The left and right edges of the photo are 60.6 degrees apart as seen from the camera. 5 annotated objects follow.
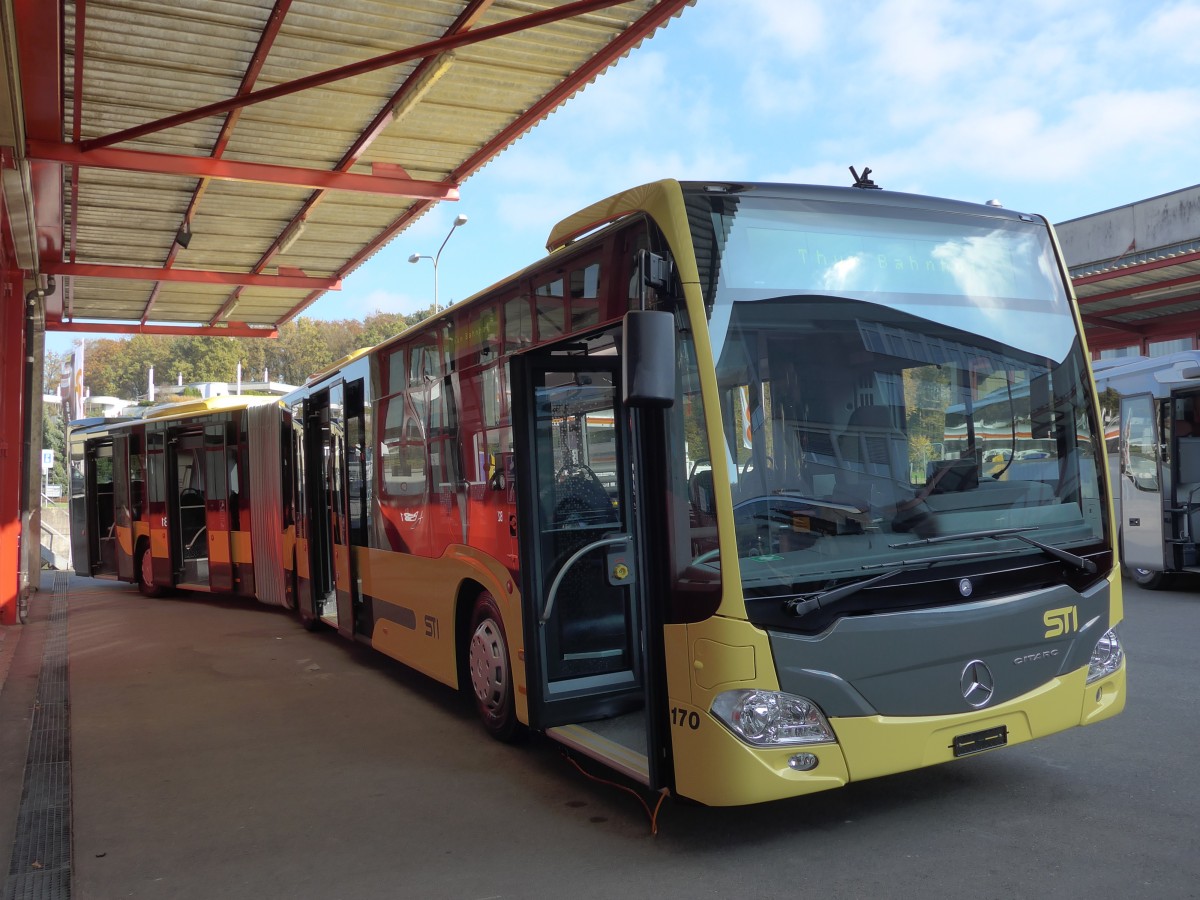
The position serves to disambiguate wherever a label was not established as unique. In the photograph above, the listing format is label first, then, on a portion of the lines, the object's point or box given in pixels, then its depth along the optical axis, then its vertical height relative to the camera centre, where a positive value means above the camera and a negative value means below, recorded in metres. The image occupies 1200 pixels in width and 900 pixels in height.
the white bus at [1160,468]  11.88 -0.36
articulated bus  4.20 -0.14
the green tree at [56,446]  78.62 +3.34
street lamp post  29.46 +6.95
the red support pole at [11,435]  12.99 +0.76
